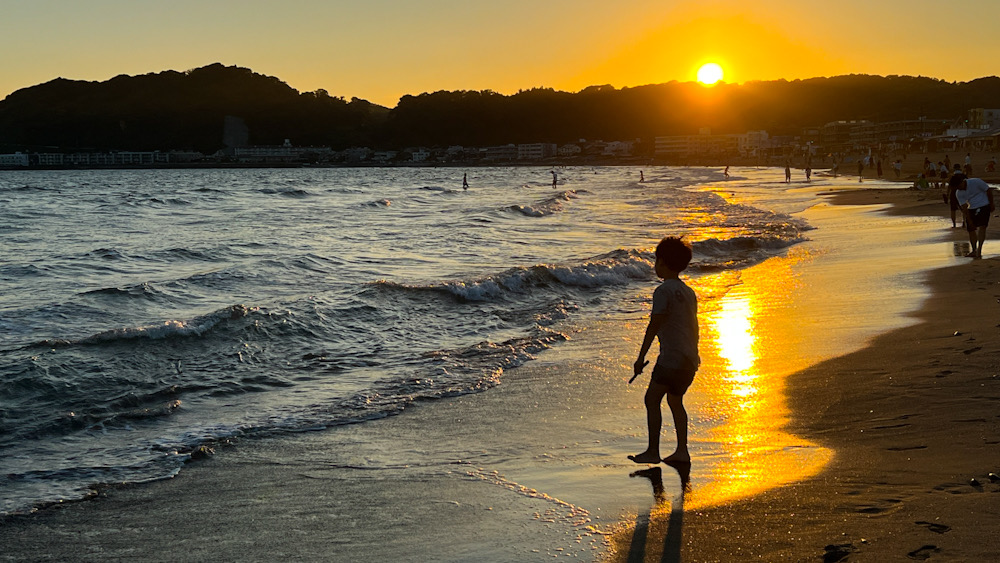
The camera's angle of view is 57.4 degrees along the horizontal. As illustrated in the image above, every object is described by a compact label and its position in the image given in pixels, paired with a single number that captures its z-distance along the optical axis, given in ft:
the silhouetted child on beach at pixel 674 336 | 18.08
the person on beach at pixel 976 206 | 47.16
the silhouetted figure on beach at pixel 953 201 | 59.32
